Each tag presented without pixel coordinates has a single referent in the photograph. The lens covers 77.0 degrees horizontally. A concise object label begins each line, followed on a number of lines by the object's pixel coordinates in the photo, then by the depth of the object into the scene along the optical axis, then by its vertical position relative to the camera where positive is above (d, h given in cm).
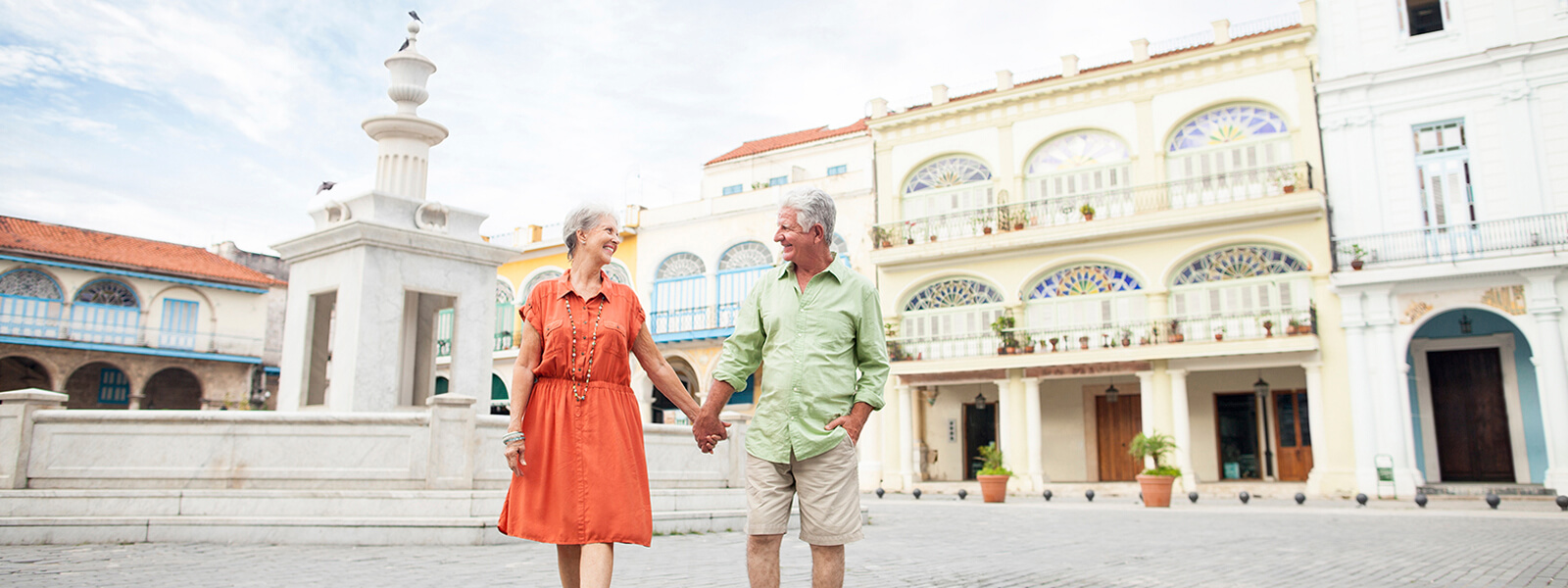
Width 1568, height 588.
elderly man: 331 +19
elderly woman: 354 +8
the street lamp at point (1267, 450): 2247 -13
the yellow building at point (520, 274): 3033 +519
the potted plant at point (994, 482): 1816 -72
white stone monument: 865 +140
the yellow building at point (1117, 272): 2091 +395
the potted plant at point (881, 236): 2575 +535
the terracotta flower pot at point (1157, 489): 1602 -73
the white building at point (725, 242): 2709 +567
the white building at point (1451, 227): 1852 +420
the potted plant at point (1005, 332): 2334 +260
